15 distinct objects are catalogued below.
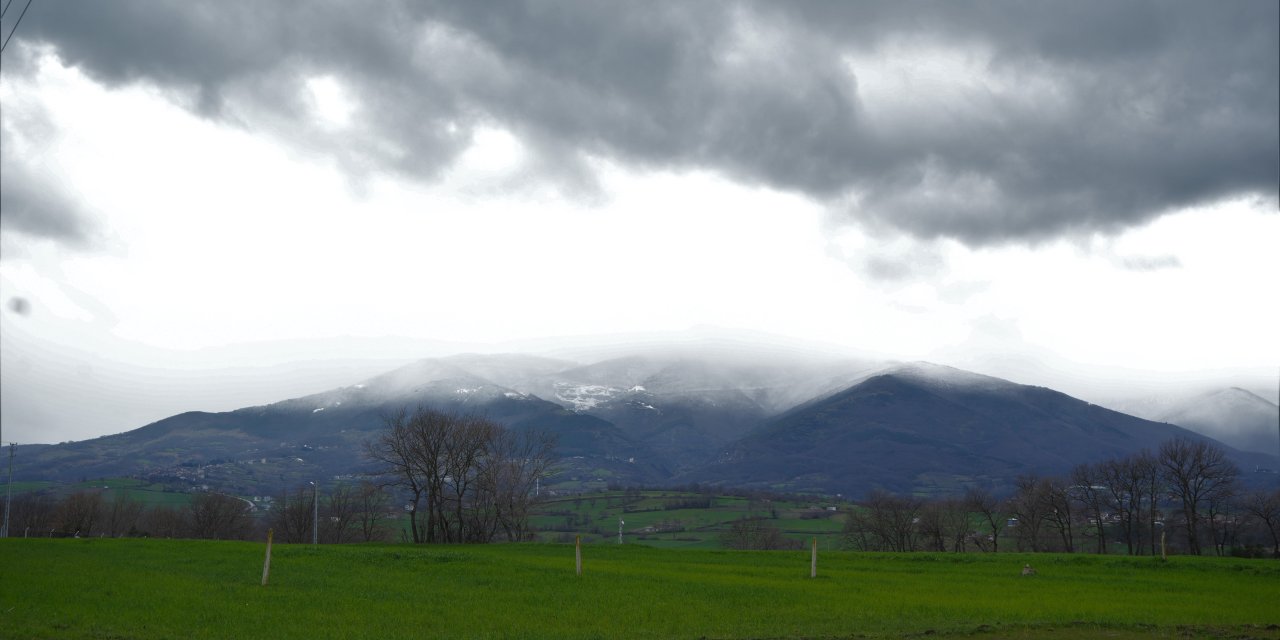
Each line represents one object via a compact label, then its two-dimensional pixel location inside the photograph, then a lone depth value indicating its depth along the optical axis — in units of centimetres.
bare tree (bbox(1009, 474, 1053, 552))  10531
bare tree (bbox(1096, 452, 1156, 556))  10381
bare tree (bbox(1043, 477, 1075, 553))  10112
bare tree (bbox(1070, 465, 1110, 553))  10831
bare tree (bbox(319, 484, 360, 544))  11407
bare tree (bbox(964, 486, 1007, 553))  10650
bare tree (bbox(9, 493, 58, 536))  12988
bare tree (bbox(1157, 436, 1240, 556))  9519
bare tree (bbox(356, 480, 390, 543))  11850
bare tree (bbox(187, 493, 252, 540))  12519
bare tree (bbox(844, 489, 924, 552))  10988
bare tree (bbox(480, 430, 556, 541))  8850
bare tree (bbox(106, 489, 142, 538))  13549
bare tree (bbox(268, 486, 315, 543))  11862
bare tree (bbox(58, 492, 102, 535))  12519
